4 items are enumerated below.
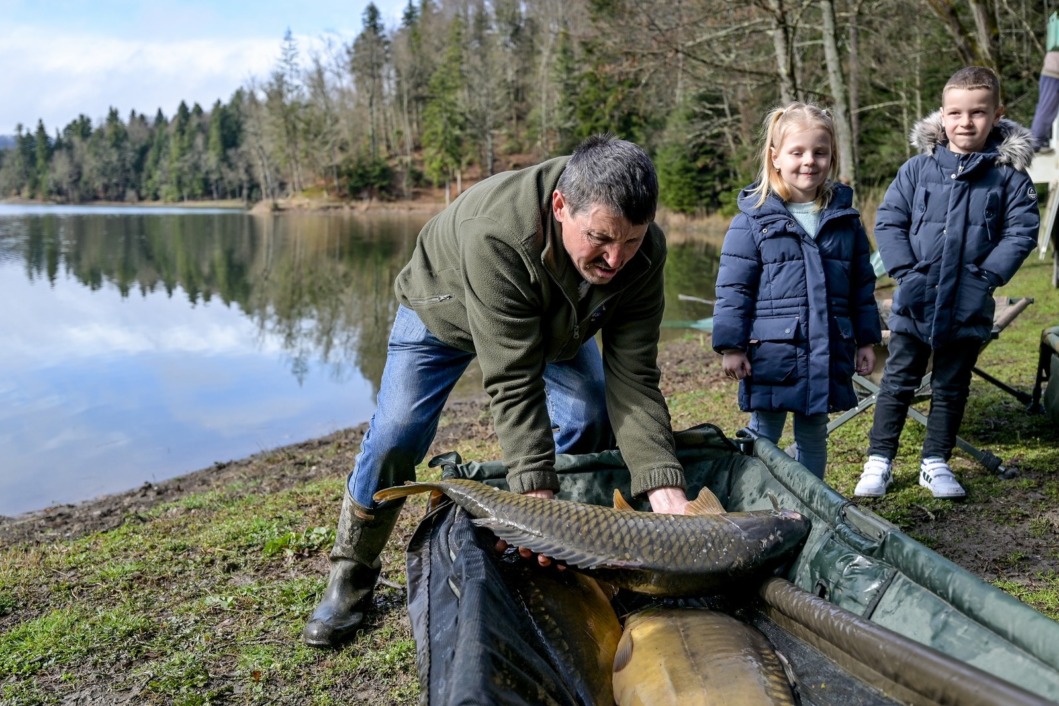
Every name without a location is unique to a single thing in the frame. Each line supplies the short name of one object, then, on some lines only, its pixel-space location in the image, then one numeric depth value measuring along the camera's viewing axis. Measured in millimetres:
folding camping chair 4531
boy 4180
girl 3711
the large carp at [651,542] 2477
